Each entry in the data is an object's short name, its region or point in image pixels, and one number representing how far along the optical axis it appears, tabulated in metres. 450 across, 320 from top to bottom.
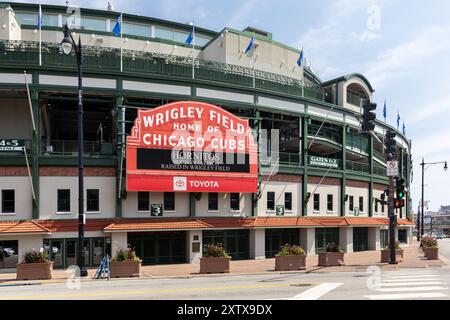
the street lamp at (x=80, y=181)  22.27
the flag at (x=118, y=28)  31.36
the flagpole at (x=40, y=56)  28.42
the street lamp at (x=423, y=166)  56.00
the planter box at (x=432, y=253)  31.90
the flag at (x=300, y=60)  37.81
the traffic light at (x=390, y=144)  25.94
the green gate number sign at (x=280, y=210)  35.37
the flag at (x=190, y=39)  36.18
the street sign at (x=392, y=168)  26.19
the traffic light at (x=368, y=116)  21.88
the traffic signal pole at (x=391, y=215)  26.12
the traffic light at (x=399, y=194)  25.69
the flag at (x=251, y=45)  35.28
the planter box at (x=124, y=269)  22.25
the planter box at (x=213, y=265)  24.16
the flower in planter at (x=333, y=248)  27.09
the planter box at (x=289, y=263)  24.98
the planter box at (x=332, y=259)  26.62
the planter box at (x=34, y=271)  21.86
